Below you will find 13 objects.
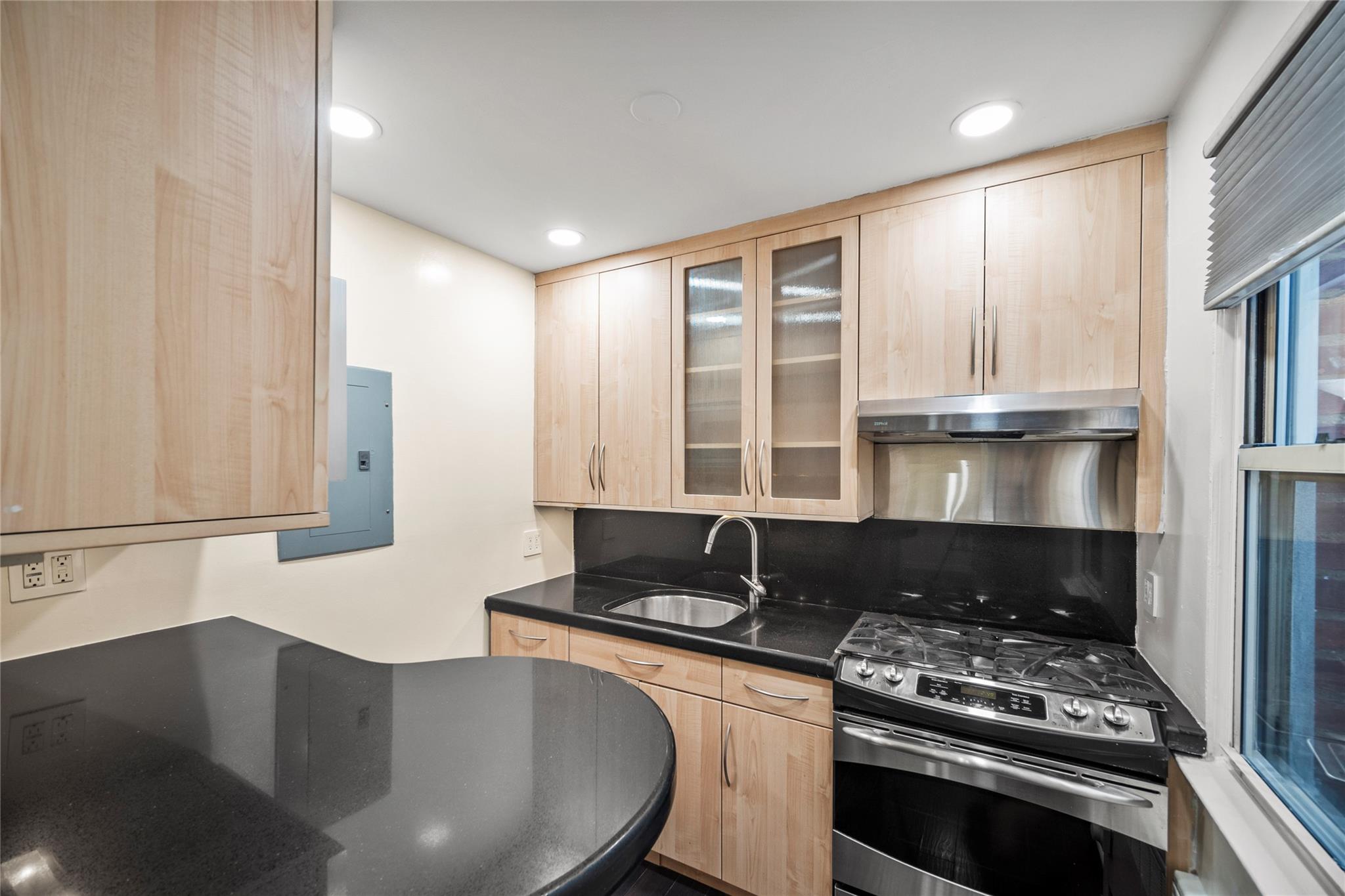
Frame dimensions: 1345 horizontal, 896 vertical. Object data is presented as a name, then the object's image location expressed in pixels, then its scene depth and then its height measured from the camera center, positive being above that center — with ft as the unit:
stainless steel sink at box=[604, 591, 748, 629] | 7.67 -2.29
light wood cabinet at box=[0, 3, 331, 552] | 1.91 +0.70
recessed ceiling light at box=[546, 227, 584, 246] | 6.88 +2.67
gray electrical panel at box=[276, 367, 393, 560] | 5.75 -0.40
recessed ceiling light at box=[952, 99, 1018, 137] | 4.45 +2.77
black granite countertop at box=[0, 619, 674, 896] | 1.94 -1.51
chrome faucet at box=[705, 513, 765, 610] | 7.02 -1.78
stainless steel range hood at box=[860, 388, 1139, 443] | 4.69 +0.30
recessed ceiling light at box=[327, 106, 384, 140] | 4.48 +2.69
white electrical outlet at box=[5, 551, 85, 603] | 3.85 -0.98
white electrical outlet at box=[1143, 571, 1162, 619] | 4.88 -1.30
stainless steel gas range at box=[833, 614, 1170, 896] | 3.97 -2.51
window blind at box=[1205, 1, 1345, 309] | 2.35 +1.40
